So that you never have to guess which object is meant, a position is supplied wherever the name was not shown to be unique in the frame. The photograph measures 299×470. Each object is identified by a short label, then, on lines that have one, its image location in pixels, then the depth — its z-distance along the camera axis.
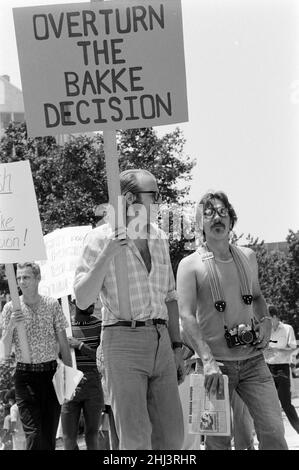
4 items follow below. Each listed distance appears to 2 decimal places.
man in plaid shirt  7.60
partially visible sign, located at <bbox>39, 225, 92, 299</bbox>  13.92
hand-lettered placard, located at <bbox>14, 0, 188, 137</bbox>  8.11
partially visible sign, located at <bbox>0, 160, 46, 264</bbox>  11.23
